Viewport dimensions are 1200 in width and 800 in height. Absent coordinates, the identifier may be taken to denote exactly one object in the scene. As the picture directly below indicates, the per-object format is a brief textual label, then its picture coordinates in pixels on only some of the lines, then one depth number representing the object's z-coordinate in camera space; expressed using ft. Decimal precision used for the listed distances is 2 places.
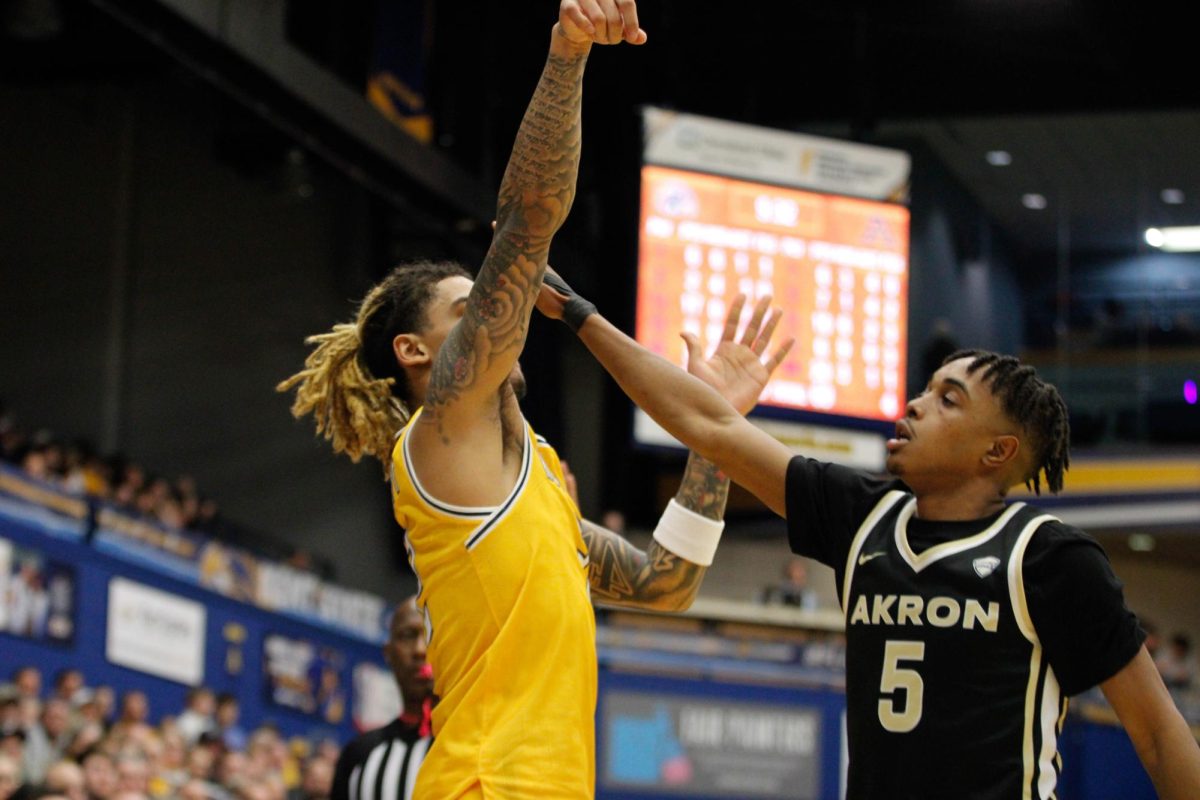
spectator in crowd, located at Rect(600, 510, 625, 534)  51.93
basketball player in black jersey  10.45
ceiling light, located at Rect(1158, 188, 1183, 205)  72.59
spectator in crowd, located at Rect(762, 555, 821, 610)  53.98
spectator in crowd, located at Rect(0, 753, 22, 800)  26.30
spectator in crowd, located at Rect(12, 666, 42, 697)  31.89
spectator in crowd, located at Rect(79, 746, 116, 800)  29.19
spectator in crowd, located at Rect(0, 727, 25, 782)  28.07
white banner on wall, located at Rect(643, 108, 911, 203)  46.39
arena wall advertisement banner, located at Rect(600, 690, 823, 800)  44.27
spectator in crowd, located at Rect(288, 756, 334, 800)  36.96
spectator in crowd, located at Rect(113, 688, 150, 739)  34.14
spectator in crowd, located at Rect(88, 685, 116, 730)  33.60
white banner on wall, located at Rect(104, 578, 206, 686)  36.76
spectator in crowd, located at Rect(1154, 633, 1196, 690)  54.49
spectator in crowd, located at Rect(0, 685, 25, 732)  29.67
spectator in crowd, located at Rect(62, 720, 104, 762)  30.04
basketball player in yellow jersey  10.39
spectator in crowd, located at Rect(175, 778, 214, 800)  31.68
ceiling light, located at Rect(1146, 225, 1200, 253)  69.67
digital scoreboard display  44.73
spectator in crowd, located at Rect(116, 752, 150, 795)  29.73
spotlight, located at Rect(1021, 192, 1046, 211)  75.01
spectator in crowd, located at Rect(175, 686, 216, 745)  37.04
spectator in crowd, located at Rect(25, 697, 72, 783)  30.01
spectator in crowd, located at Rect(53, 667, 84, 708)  32.96
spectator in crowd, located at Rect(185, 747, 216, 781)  34.01
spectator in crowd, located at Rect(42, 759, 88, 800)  27.66
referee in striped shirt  17.69
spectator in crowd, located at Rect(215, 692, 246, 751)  38.11
